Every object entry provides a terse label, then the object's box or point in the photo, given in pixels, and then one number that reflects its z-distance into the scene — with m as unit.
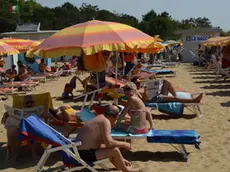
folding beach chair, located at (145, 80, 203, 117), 8.29
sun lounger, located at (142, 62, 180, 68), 21.04
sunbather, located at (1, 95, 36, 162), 5.73
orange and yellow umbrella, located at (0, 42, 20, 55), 9.98
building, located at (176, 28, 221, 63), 31.59
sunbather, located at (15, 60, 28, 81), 14.42
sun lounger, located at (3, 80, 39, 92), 13.19
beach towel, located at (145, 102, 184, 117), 8.27
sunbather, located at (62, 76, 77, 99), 11.64
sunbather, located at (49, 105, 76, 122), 6.32
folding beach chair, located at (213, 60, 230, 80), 14.11
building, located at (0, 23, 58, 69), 31.03
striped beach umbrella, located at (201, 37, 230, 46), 15.15
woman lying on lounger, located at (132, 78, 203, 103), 8.39
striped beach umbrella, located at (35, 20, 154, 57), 5.78
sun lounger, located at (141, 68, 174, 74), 19.25
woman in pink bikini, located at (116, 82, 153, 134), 5.58
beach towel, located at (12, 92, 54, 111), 6.31
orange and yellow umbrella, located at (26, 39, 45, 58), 6.36
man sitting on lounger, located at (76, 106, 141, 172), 4.55
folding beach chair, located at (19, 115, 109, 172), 4.49
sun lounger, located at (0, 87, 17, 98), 12.35
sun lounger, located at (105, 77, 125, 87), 9.24
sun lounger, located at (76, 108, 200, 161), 5.29
